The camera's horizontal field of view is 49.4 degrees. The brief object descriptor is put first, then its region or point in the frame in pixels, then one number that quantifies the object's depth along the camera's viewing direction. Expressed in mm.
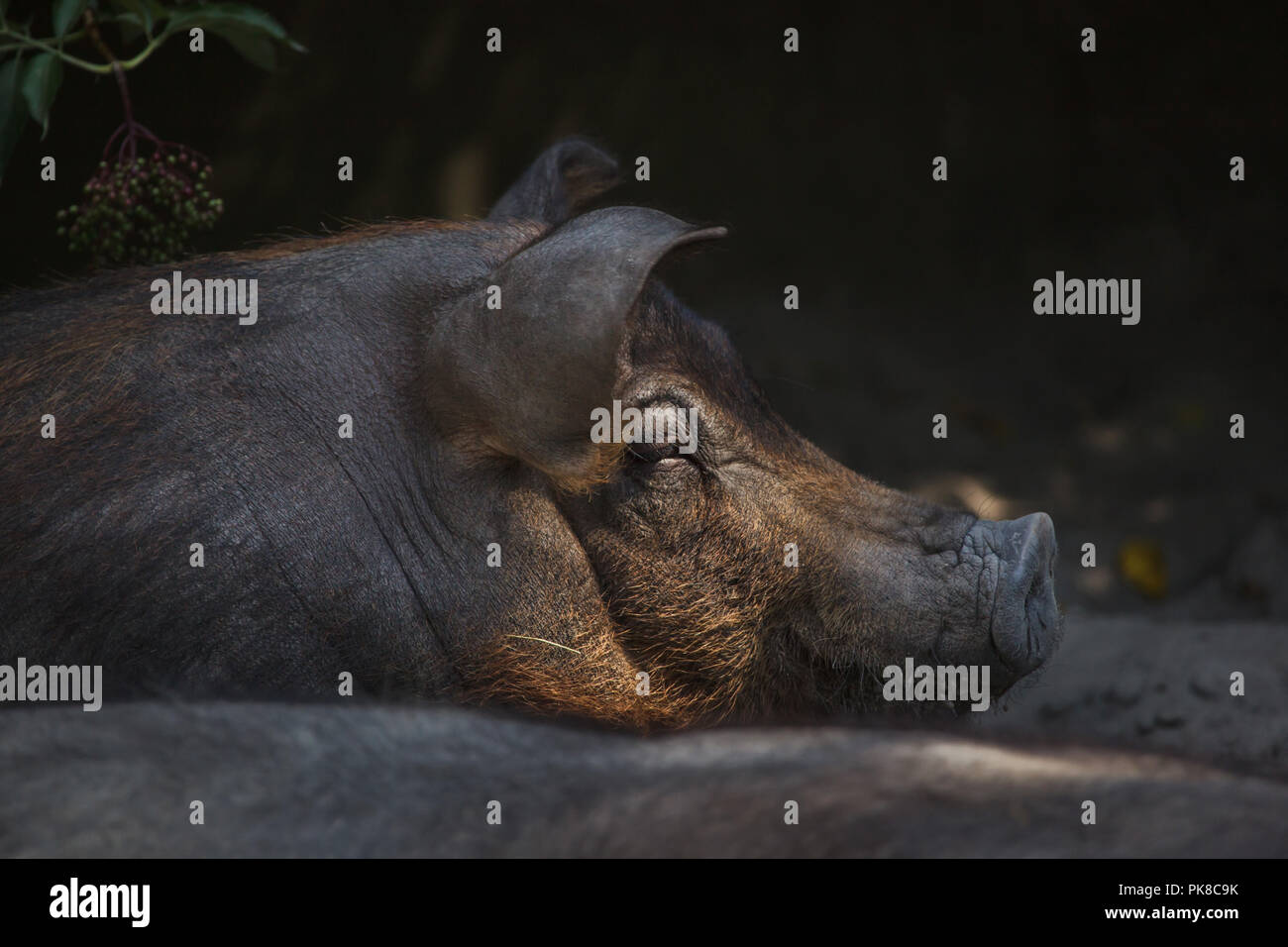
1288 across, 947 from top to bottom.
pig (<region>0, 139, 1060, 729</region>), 2553
